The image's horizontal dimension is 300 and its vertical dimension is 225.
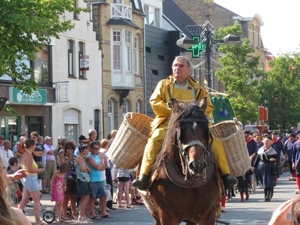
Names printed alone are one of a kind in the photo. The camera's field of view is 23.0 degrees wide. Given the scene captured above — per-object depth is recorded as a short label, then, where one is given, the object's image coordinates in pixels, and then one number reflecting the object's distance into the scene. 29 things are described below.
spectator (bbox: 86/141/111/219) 16.56
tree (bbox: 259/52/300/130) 51.53
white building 35.53
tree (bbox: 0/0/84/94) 18.09
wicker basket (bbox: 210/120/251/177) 9.98
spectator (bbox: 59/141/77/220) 16.34
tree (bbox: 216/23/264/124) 44.50
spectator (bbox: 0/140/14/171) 20.60
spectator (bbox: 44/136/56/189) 23.52
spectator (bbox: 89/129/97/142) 19.45
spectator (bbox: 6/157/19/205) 16.88
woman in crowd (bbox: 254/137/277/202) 20.56
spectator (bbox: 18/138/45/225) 14.69
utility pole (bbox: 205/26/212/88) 22.67
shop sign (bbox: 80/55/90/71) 37.75
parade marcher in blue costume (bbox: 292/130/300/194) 21.17
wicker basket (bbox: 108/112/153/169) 10.16
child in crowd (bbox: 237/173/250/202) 20.75
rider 9.28
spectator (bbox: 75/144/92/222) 16.16
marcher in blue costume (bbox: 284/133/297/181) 26.12
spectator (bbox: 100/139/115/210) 18.42
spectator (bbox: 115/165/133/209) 19.00
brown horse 8.66
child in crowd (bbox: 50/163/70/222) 15.57
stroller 15.54
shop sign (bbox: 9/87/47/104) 31.47
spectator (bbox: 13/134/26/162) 21.11
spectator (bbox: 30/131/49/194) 19.11
